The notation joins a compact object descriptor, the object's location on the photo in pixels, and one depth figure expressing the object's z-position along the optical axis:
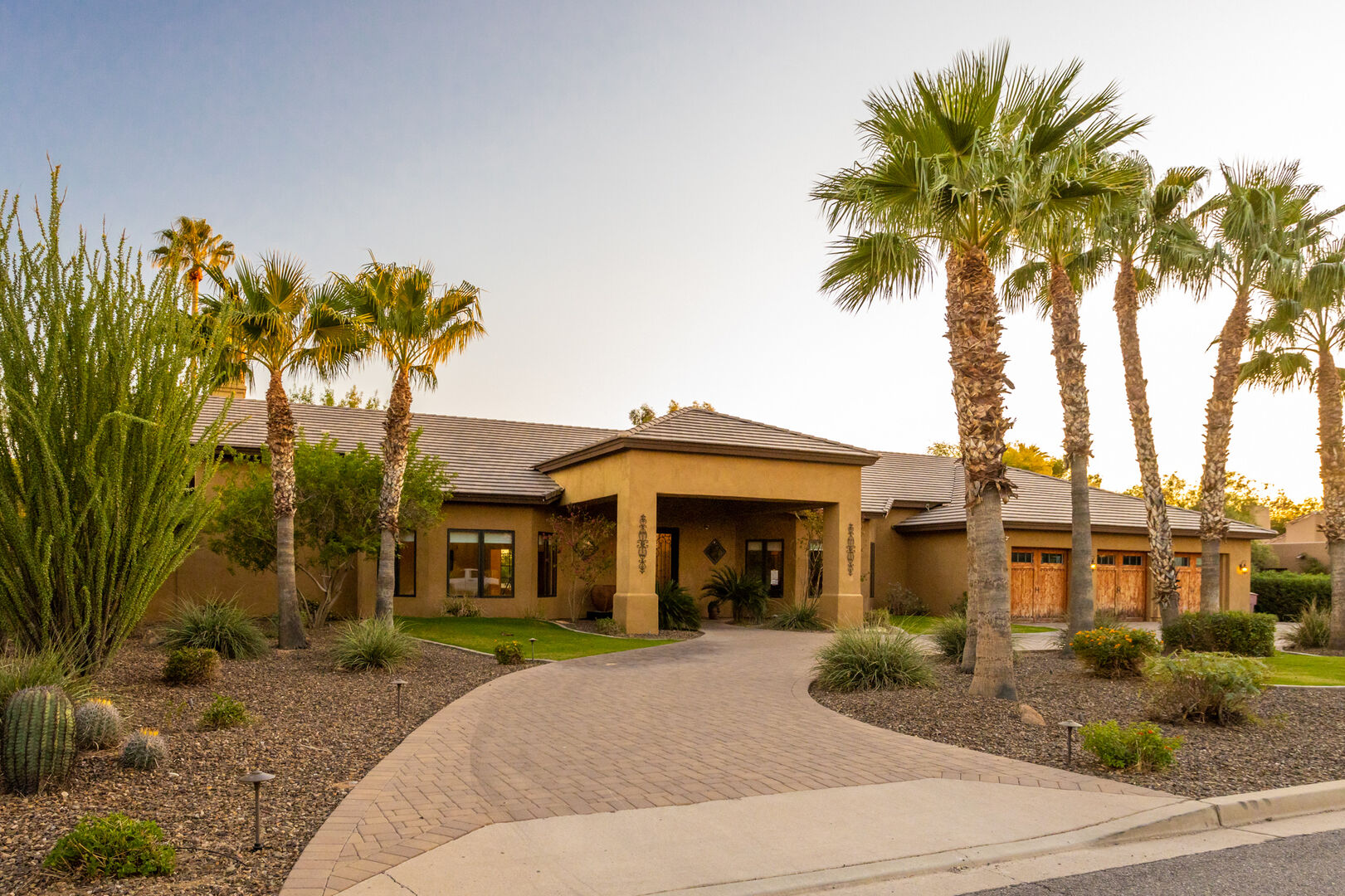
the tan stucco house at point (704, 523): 20.36
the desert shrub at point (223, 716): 8.88
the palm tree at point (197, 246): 31.59
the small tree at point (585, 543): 22.00
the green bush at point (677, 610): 20.77
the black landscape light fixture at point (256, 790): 5.45
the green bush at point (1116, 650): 12.56
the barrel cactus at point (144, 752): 7.11
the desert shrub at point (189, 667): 11.11
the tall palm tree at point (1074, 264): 11.16
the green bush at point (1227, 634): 14.94
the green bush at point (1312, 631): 19.56
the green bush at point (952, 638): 14.58
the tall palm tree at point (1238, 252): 16.81
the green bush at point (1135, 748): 7.52
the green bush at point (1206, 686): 9.41
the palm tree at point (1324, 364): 18.09
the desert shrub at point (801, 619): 21.55
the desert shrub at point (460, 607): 22.30
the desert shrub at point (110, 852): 4.82
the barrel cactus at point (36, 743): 6.39
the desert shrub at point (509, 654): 13.99
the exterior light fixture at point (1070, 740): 7.78
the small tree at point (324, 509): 17.81
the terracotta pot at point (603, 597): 23.16
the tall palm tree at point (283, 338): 14.89
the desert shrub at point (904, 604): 26.66
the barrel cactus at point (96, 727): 7.46
